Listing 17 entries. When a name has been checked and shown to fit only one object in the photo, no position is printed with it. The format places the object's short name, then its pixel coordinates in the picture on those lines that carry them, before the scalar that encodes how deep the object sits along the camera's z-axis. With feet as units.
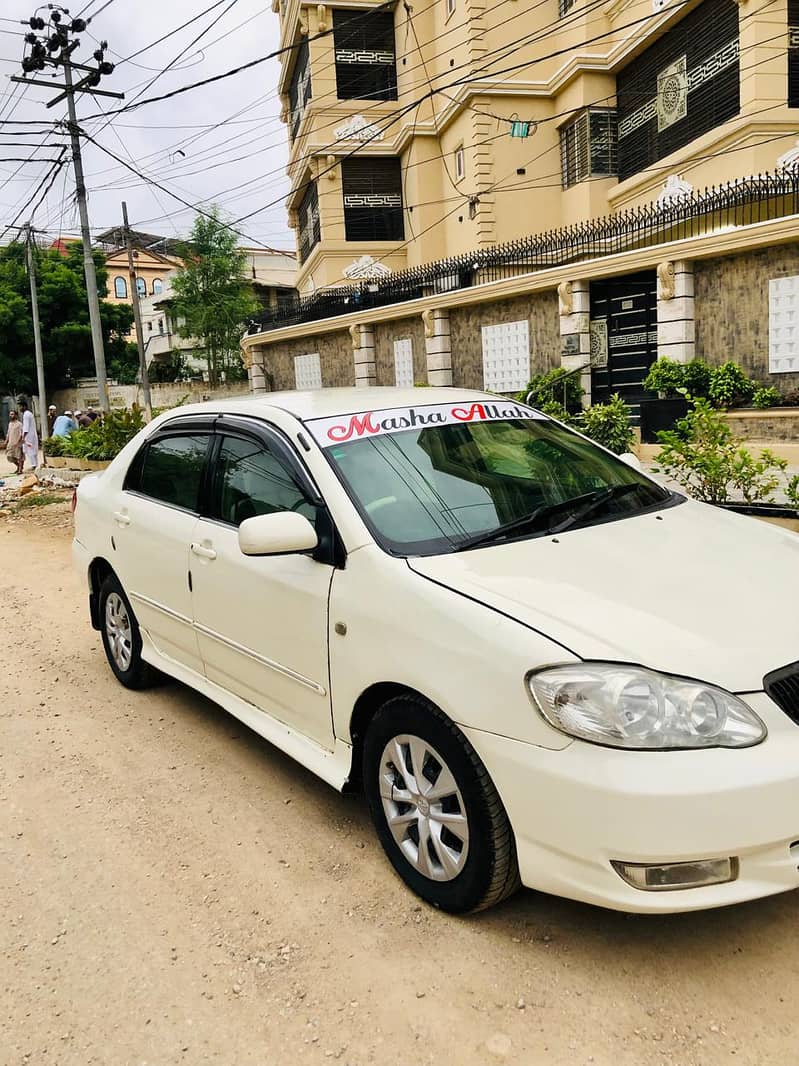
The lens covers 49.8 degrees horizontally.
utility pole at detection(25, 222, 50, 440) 116.63
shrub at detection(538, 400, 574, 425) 47.34
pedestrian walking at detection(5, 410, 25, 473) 66.59
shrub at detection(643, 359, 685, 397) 48.98
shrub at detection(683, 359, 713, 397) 48.70
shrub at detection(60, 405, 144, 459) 54.19
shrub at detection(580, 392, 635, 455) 35.91
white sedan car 7.52
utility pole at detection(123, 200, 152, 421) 113.50
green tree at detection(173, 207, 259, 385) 150.20
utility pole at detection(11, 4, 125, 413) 61.67
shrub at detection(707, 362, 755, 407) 47.37
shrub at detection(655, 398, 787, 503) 22.68
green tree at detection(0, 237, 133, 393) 144.25
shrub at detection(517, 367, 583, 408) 56.54
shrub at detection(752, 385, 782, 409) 45.60
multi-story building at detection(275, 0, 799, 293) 64.95
